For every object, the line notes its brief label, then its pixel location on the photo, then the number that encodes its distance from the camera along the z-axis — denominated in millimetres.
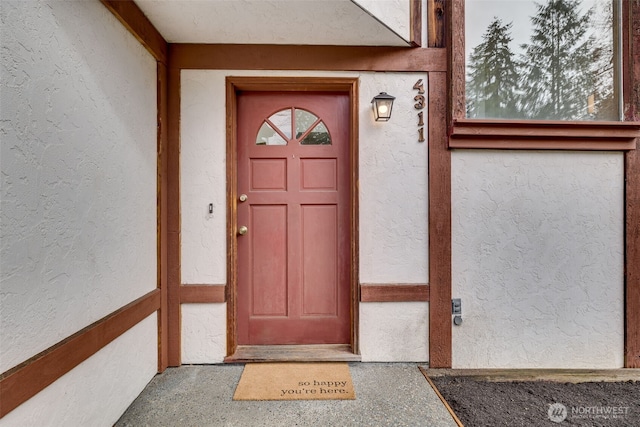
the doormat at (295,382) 1659
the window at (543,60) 2012
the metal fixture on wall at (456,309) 1983
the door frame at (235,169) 1996
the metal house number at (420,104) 1983
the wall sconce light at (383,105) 1907
